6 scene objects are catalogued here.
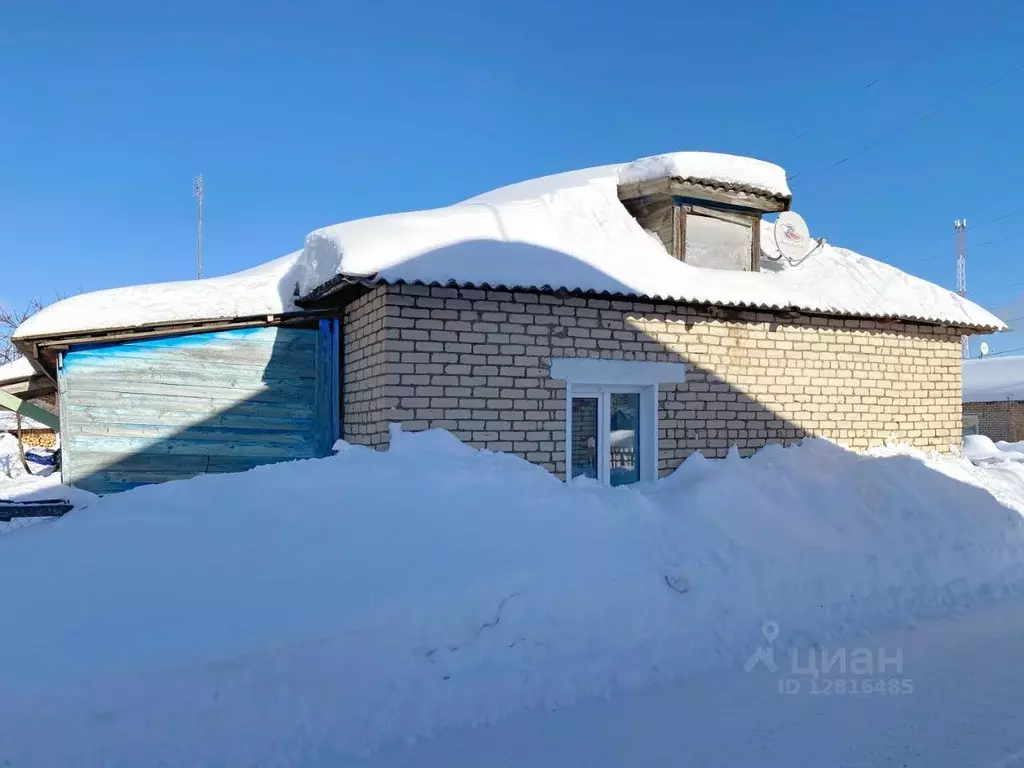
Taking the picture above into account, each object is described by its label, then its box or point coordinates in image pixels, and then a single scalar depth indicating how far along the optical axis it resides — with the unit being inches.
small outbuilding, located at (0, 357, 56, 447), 365.2
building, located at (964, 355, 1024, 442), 1044.5
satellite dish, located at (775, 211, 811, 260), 372.8
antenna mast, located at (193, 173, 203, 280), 1079.0
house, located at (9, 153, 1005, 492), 255.9
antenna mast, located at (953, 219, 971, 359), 1439.5
